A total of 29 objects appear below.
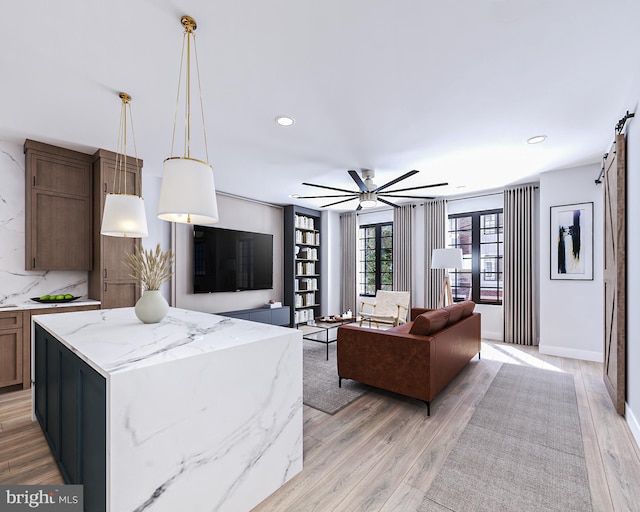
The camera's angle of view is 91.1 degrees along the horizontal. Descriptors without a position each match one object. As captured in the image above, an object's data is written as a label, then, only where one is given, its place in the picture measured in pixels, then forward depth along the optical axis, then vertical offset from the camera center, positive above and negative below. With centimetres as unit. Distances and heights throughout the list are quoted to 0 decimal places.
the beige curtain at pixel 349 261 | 704 -5
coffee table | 421 -103
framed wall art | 412 +25
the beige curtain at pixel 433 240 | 578 +35
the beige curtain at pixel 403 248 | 614 +22
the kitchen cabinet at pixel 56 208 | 335 +56
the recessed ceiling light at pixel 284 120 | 276 +123
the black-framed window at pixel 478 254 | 543 +9
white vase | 195 -31
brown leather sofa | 261 -87
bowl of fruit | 338 -45
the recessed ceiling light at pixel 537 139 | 316 +123
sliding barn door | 260 -11
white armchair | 526 -87
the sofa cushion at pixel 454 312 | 316 -56
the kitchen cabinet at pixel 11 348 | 303 -89
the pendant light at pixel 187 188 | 148 +34
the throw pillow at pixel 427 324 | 270 -57
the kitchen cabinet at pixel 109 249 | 354 +10
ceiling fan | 408 +87
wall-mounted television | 501 -3
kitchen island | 115 -68
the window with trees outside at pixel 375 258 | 679 +2
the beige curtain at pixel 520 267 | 489 -12
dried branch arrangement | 191 -7
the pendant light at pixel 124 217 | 212 +28
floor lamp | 481 +0
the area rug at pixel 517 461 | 167 -129
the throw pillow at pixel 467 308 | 363 -58
